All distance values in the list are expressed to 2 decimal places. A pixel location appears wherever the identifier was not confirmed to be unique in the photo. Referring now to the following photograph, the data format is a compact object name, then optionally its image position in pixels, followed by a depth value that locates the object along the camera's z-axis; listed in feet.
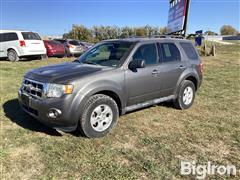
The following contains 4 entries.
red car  40.57
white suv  33.19
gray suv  9.72
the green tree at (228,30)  316.64
